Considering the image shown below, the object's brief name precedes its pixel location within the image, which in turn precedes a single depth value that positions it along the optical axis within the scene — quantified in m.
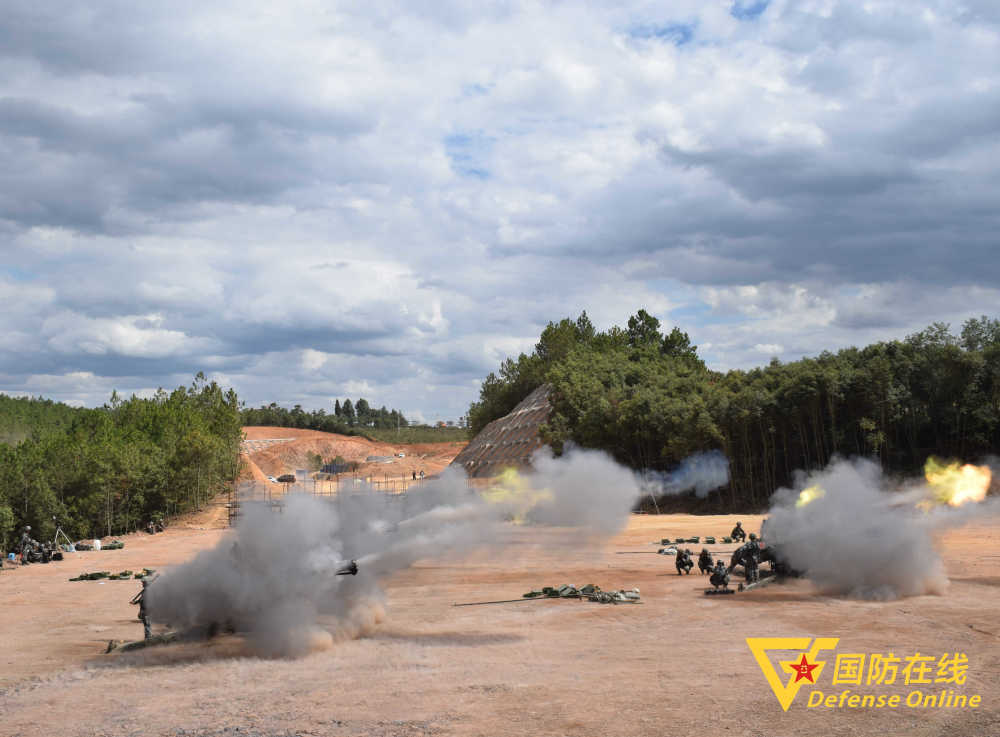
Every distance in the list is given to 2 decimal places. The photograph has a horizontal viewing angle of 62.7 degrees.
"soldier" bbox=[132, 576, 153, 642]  23.27
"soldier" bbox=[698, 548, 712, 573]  34.09
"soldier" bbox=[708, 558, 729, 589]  29.17
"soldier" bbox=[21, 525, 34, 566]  50.69
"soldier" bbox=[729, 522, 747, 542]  46.78
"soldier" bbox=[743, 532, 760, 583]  30.80
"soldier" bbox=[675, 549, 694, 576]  34.31
